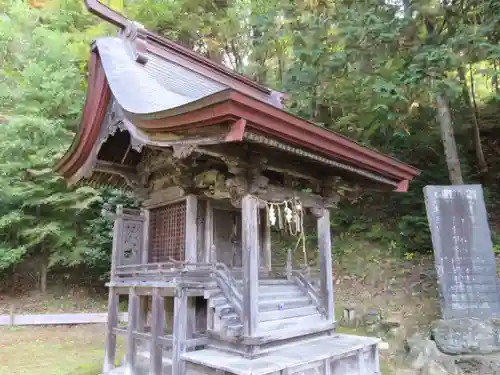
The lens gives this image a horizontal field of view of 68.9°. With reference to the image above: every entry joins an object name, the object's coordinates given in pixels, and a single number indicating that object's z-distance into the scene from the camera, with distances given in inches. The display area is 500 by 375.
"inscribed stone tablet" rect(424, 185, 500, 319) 290.5
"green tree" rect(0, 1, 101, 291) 458.9
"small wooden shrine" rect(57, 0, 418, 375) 170.4
